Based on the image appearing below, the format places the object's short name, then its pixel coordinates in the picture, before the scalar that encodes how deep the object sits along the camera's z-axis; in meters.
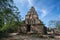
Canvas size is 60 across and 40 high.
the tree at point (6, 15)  8.78
